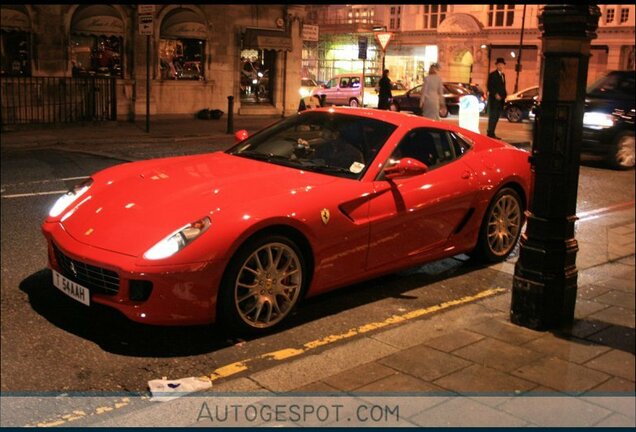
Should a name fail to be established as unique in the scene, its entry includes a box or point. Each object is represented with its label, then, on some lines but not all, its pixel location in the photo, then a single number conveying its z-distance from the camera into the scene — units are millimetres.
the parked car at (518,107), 25172
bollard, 18188
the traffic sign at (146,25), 16688
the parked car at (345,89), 29200
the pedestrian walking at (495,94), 16172
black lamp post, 4129
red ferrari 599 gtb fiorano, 4098
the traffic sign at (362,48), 16555
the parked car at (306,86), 26970
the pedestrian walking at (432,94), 13914
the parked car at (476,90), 28302
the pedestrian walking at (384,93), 20672
